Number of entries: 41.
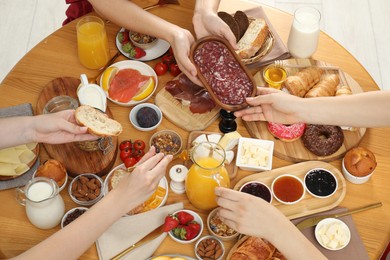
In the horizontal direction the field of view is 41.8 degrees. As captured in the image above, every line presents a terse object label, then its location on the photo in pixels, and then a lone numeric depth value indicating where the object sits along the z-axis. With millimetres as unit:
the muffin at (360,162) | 1967
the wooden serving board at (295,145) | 2078
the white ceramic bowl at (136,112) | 2162
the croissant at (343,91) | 2205
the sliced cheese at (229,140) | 2080
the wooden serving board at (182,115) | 2160
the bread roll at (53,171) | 1932
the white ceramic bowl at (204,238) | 1797
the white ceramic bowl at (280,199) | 1944
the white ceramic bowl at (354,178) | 1980
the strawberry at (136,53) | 2344
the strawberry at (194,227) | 1852
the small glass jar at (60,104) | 2166
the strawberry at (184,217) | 1860
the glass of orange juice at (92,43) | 2229
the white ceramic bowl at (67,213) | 1868
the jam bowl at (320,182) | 1970
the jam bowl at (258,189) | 1945
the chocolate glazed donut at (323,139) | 2064
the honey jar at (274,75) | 2254
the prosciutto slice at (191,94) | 2184
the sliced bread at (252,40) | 2301
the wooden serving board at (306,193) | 1935
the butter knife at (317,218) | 1878
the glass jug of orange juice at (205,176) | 1858
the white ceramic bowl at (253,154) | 2022
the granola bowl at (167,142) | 2066
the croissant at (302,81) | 2234
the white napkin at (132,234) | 1805
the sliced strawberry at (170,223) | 1822
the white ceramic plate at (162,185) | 1943
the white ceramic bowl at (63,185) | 1955
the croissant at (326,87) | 2224
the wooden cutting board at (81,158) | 2021
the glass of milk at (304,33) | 2268
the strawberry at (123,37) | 2404
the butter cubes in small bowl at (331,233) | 1830
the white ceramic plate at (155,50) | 2371
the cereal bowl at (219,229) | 1845
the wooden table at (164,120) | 1858
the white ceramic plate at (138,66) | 2309
